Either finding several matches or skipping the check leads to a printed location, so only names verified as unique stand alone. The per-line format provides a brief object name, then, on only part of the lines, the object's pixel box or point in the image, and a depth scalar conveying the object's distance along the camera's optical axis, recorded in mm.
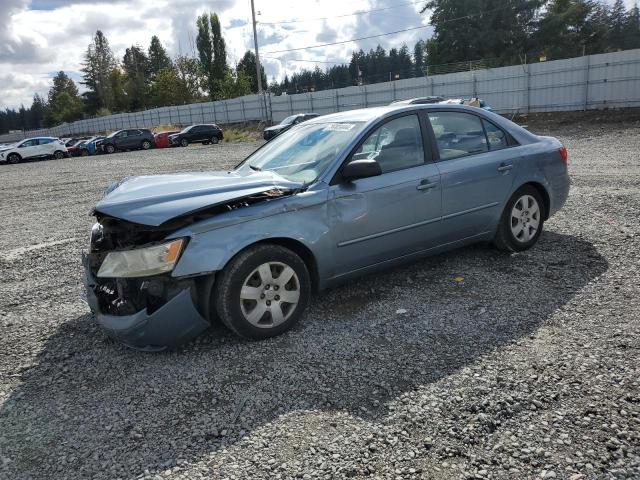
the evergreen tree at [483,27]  46969
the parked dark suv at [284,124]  25578
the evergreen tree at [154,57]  102125
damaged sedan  3443
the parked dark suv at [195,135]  35219
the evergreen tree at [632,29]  50781
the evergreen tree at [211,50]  77375
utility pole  41525
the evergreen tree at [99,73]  90438
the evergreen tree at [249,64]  89562
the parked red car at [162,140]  35625
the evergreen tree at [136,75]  89750
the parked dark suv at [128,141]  34719
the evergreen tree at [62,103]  95188
